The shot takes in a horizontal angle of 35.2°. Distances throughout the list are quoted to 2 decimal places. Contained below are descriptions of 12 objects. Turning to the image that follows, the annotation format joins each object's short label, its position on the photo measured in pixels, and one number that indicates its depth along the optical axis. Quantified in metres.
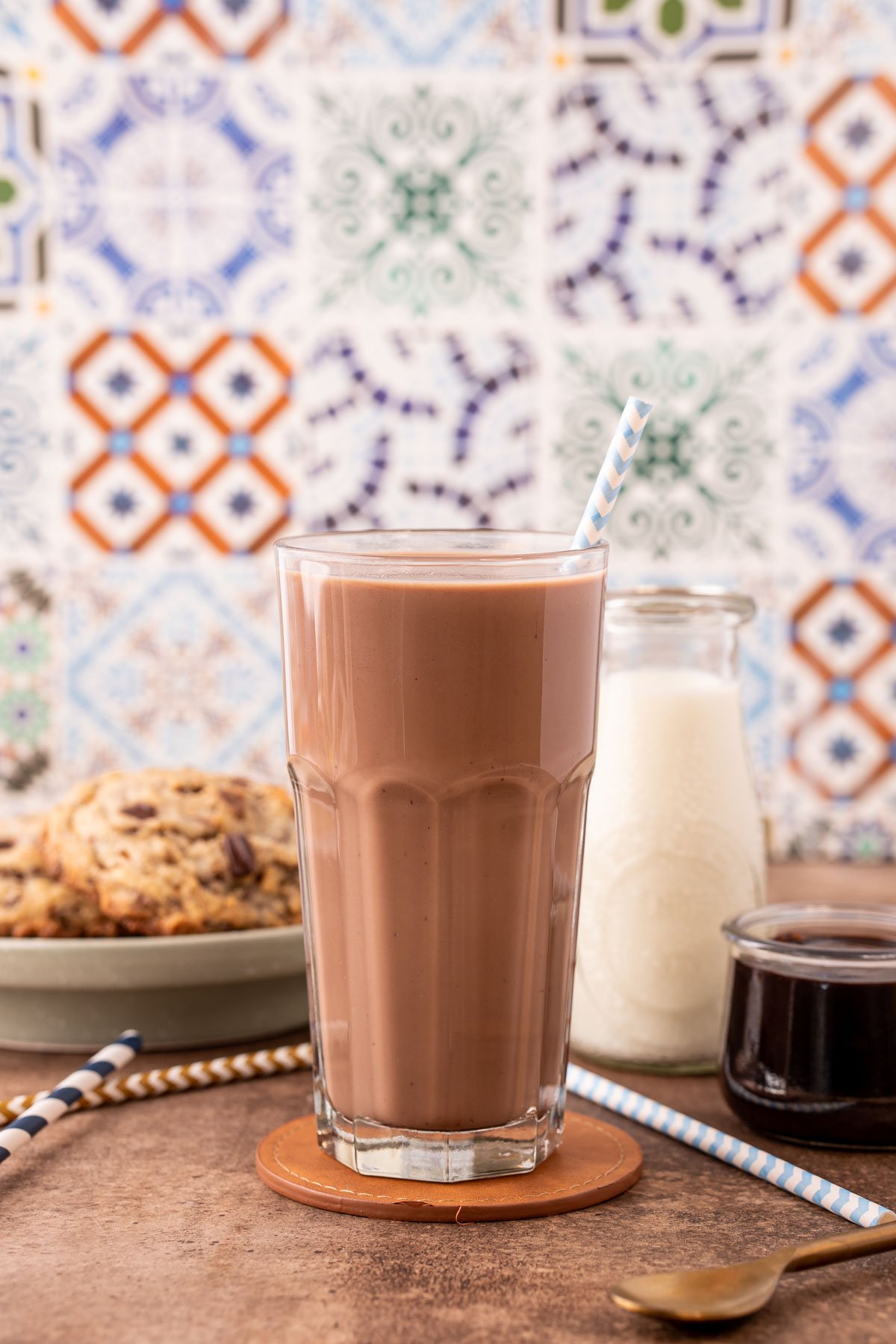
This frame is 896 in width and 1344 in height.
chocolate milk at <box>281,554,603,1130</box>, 0.66
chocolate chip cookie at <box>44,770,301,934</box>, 0.89
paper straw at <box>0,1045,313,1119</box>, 0.81
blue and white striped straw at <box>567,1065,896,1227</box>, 0.64
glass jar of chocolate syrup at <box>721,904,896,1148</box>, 0.72
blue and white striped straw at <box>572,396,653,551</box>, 0.67
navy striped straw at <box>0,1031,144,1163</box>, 0.70
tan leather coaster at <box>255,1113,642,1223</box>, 0.64
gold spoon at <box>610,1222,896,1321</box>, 0.53
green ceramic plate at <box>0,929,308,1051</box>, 0.85
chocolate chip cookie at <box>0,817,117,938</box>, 0.89
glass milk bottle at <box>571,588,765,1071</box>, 0.87
